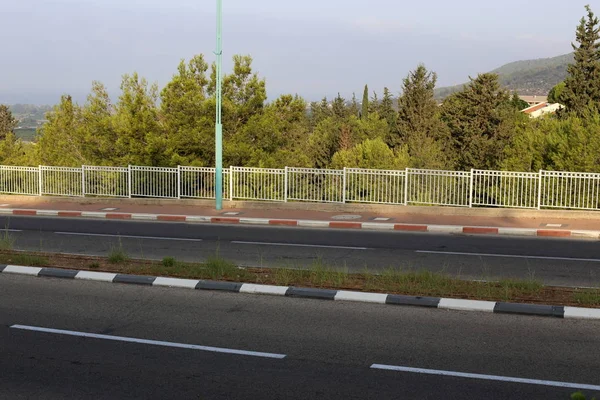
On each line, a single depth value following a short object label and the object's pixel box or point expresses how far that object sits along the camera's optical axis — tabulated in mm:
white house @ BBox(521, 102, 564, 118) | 95912
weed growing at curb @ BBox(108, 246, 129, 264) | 11141
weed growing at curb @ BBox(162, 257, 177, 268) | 10789
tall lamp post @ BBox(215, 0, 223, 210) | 21406
